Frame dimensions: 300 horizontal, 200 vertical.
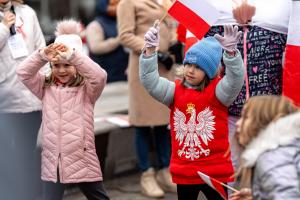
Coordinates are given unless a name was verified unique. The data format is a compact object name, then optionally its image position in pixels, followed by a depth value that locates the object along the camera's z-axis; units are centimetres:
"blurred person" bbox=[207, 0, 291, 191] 907
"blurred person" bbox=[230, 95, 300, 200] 640
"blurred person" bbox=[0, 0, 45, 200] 1014
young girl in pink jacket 905
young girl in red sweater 867
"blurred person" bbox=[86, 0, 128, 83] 1407
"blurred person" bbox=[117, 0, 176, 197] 1180
